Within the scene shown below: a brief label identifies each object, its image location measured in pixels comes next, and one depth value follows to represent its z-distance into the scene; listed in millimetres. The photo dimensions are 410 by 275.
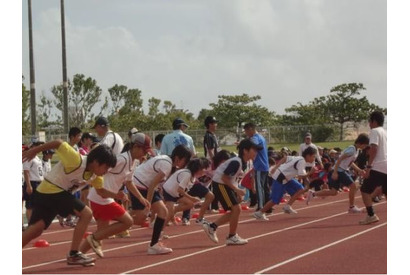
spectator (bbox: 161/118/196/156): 14797
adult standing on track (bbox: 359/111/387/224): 12195
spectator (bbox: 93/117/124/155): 12055
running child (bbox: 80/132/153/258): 9453
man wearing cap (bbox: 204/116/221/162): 16234
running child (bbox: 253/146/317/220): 15898
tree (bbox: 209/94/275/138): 70125
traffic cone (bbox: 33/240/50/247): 11596
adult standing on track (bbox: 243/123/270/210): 15625
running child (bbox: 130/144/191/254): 10141
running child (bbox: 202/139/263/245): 10852
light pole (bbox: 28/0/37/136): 31000
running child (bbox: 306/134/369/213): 15930
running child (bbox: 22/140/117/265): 8773
